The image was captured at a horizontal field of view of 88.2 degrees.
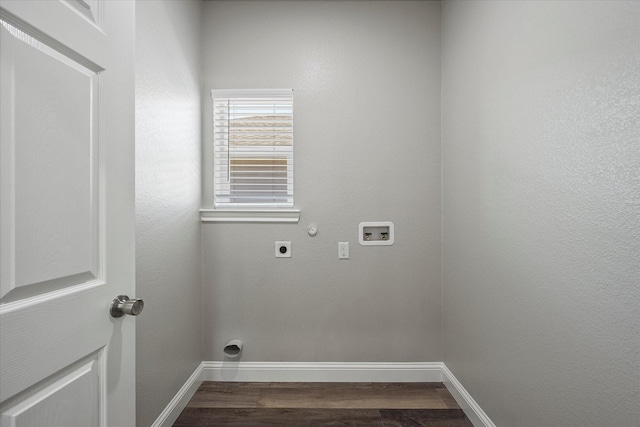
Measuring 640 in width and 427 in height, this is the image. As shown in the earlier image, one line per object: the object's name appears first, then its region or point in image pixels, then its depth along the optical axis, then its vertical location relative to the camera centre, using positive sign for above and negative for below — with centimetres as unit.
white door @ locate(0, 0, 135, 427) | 61 +0
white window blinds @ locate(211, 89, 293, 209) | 231 +43
